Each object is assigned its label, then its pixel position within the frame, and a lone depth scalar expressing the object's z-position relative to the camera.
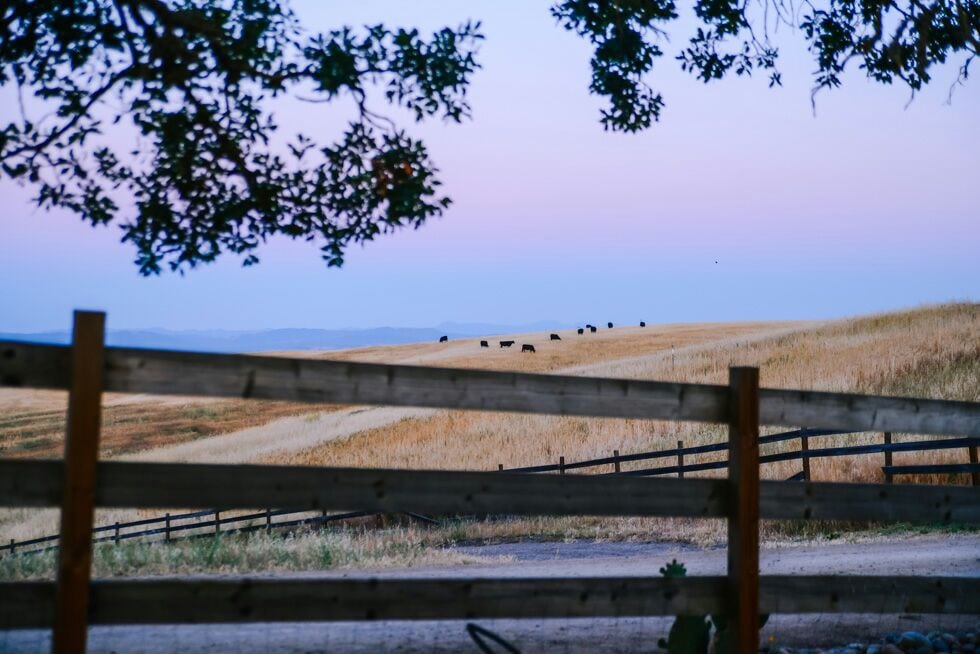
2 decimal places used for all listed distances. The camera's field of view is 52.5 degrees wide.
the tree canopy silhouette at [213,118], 9.98
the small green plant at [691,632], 6.56
